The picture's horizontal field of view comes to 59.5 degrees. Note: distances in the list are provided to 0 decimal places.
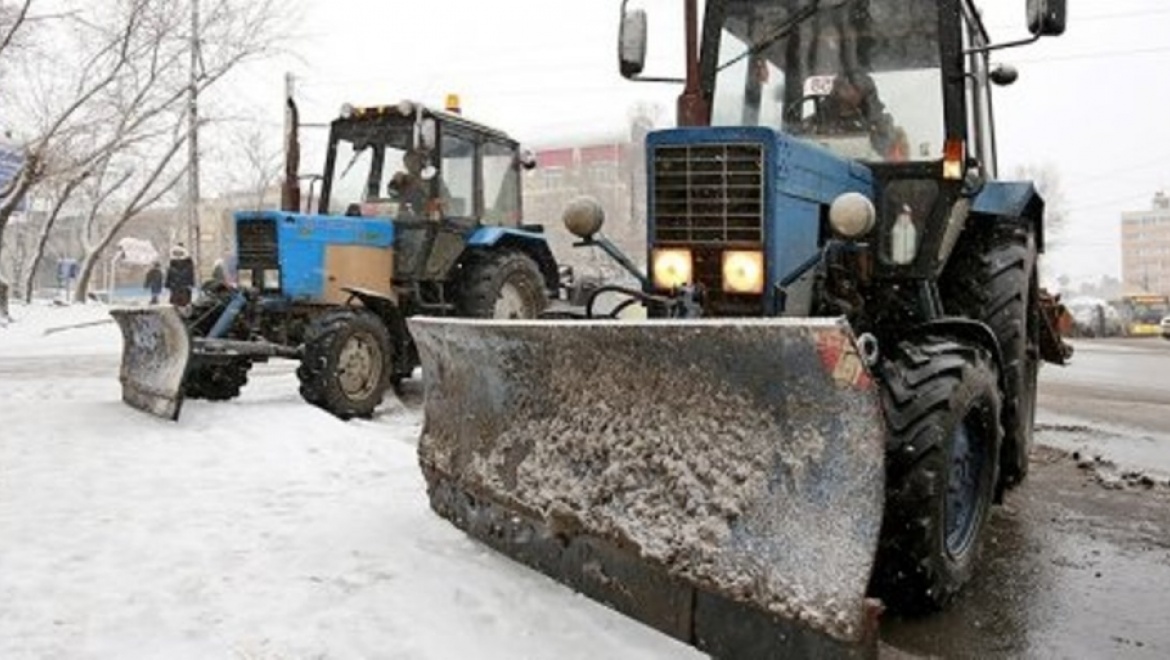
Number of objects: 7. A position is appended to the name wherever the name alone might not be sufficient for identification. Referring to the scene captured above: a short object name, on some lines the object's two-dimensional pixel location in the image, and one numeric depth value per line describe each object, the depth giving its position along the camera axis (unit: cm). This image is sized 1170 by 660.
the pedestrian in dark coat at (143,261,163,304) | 2700
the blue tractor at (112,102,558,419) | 800
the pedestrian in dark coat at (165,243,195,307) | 1873
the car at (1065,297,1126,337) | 3947
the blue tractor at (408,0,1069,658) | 301
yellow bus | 4075
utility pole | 2244
